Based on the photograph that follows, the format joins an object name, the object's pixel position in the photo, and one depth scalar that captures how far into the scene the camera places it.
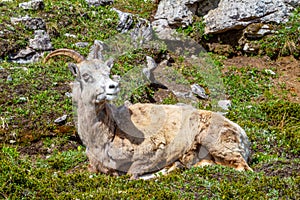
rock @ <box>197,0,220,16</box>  22.70
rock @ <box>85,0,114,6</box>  22.34
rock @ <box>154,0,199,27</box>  22.58
